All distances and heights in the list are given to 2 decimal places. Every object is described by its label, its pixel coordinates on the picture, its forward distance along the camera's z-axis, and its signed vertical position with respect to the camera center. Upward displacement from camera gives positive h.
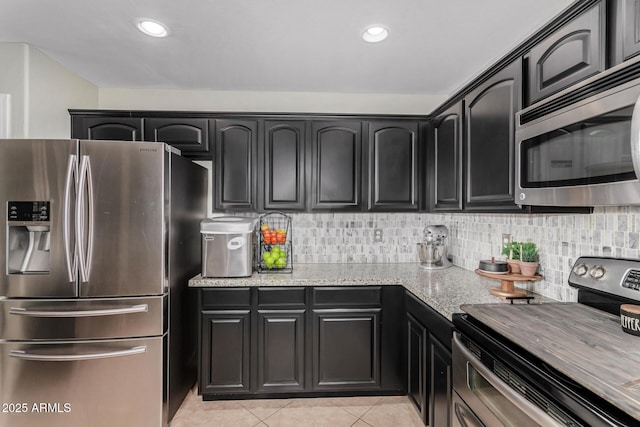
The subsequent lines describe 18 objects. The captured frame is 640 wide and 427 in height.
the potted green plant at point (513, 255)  1.86 -0.25
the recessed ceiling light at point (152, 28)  1.87 +1.10
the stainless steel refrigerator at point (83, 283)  1.92 -0.43
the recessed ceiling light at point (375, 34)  1.92 +1.10
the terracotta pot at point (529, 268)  1.77 -0.30
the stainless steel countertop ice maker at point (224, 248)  2.38 -0.26
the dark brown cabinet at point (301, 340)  2.36 -0.94
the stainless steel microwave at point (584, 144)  0.95 +0.24
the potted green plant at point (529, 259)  1.78 -0.26
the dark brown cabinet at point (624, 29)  1.02 +0.60
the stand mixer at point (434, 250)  2.68 -0.31
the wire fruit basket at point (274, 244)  2.63 -0.27
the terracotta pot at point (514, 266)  1.85 -0.30
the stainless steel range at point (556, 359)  0.81 -0.43
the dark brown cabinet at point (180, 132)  2.68 +0.67
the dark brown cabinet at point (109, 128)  2.62 +0.69
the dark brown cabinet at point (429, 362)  1.69 -0.89
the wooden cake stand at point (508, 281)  1.65 -0.36
